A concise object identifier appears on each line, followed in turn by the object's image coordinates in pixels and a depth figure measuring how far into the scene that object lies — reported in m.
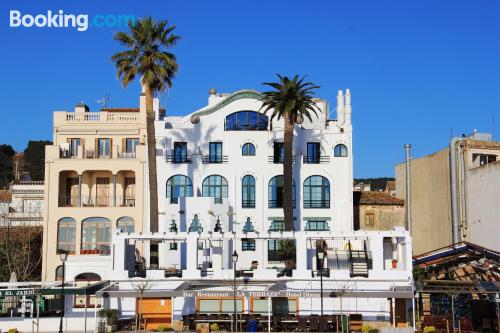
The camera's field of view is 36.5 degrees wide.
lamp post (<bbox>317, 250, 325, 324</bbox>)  32.41
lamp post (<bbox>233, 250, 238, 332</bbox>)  36.06
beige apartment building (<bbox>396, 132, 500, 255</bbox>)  51.88
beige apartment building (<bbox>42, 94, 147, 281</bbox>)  51.53
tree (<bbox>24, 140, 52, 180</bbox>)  104.50
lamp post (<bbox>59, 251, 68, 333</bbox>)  32.94
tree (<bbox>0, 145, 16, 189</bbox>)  104.11
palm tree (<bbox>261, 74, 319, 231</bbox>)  47.47
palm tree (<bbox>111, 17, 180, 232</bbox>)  47.41
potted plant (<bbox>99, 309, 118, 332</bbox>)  37.72
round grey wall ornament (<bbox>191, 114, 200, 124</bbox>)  52.38
